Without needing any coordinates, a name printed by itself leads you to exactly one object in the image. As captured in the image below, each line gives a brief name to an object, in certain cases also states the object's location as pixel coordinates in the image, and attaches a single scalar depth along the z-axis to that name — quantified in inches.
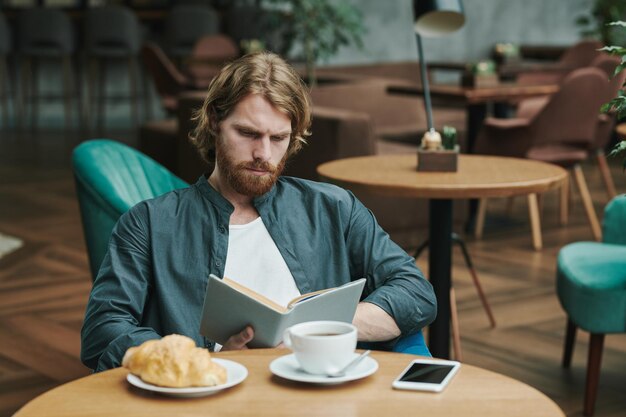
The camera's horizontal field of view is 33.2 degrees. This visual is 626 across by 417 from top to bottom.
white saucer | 56.9
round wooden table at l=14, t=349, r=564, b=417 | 53.9
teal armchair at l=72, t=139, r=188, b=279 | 112.8
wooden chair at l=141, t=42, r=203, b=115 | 337.4
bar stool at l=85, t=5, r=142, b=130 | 424.8
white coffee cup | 56.2
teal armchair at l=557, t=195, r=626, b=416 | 122.1
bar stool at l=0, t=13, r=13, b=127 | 425.4
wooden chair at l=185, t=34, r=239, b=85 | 350.6
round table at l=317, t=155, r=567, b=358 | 123.0
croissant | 55.6
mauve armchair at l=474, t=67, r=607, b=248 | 222.8
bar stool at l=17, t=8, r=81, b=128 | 424.8
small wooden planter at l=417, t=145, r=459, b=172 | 133.5
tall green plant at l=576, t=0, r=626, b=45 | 370.6
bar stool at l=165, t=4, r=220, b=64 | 439.8
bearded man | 76.8
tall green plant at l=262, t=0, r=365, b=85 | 340.2
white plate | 55.1
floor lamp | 134.5
